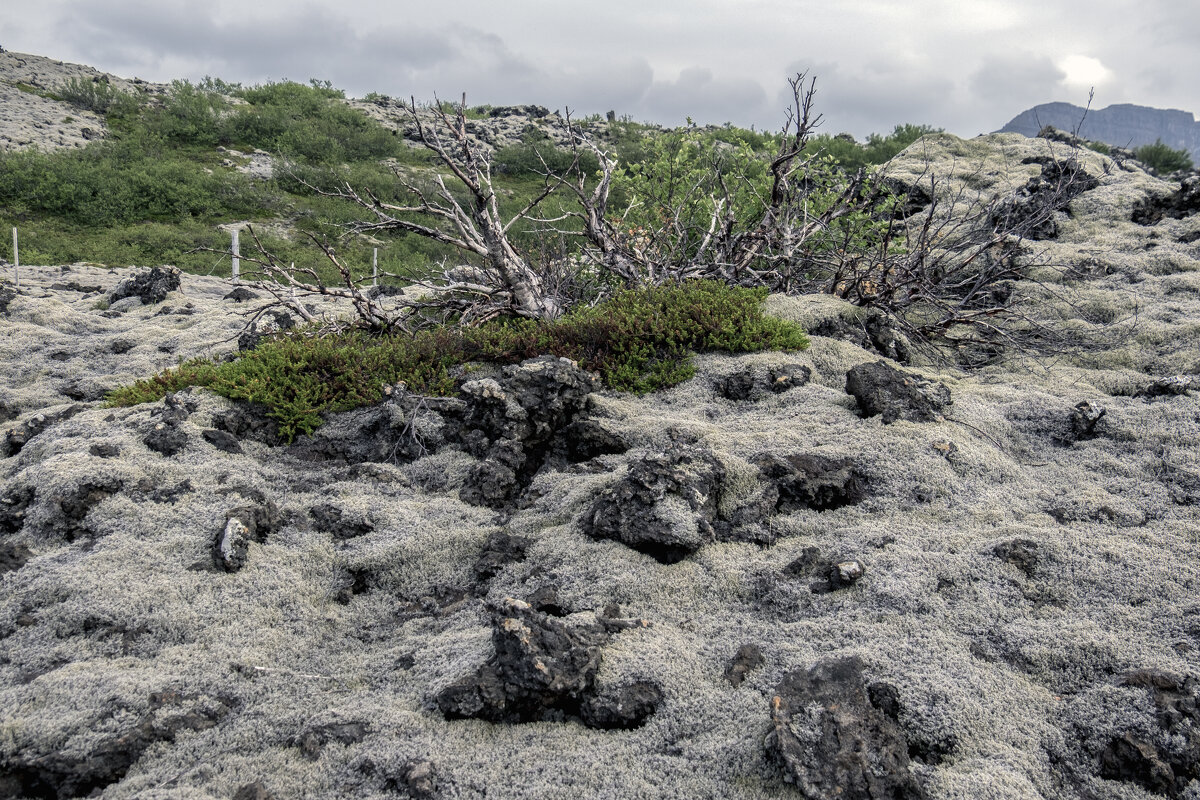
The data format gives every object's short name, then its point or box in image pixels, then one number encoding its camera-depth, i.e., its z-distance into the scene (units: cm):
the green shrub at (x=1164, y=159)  2114
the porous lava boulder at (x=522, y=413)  519
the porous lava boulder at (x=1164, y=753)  243
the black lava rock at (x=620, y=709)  287
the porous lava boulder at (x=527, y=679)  286
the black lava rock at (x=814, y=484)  441
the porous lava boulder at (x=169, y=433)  513
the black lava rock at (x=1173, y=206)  1026
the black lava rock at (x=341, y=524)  442
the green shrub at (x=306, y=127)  2825
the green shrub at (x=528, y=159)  3062
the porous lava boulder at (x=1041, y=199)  1024
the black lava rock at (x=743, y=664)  303
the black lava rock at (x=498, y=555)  408
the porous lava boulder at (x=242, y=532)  395
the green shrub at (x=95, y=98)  2753
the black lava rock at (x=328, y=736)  276
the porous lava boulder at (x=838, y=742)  239
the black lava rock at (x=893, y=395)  517
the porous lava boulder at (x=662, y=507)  390
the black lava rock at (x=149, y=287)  1104
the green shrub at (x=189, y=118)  2723
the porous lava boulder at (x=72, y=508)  429
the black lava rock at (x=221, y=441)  533
